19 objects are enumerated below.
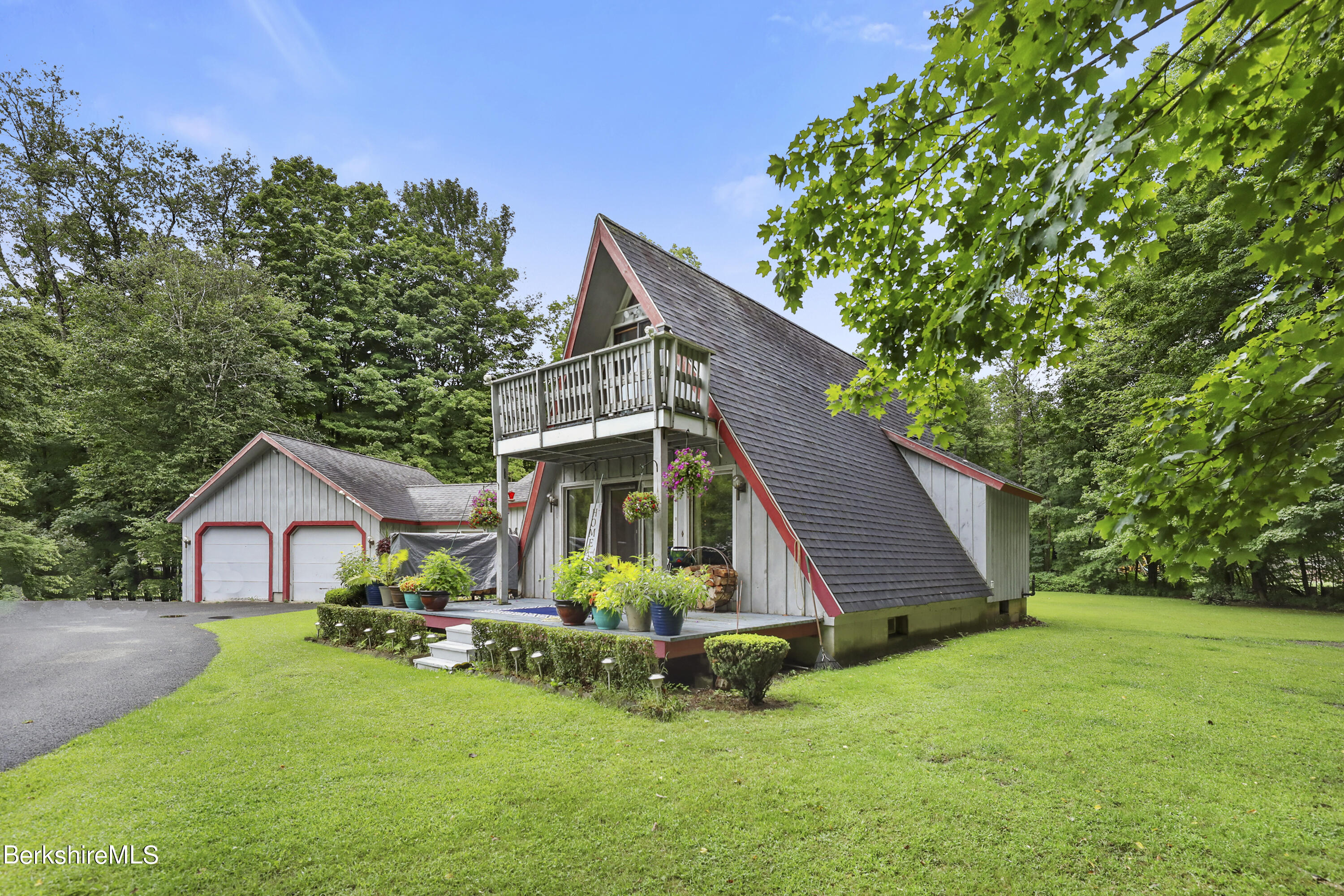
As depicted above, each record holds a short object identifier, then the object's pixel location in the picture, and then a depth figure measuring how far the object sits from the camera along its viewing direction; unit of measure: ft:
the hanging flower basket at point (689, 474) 26.30
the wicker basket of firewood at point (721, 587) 29.53
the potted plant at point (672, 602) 21.93
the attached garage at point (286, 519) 57.26
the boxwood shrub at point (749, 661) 19.42
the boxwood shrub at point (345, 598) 35.09
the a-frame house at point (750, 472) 27.66
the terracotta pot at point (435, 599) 31.65
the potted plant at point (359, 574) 35.32
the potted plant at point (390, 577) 34.32
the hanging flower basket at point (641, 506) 26.78
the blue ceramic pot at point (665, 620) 21.91
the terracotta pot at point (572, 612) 25.57
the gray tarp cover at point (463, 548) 41.83
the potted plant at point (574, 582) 25.53
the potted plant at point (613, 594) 23.16
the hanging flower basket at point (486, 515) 34.83
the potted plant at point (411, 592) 32.63
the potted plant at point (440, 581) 31.73
